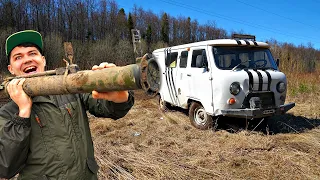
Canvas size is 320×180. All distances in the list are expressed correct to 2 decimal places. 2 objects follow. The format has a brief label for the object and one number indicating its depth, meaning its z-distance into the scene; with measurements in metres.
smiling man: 1.48
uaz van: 5.57
